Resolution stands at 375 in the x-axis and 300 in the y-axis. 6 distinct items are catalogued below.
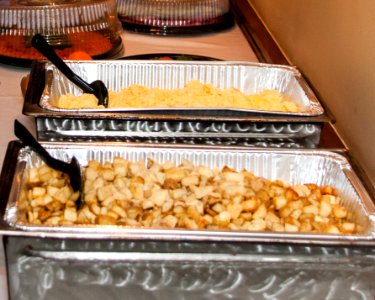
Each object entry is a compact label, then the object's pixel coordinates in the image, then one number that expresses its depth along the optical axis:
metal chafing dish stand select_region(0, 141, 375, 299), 1.13
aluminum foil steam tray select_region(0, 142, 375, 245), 1.19
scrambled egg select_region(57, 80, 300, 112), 1.62
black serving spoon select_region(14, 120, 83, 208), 1.31
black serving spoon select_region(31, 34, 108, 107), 1.63
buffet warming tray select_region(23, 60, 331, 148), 1.49
